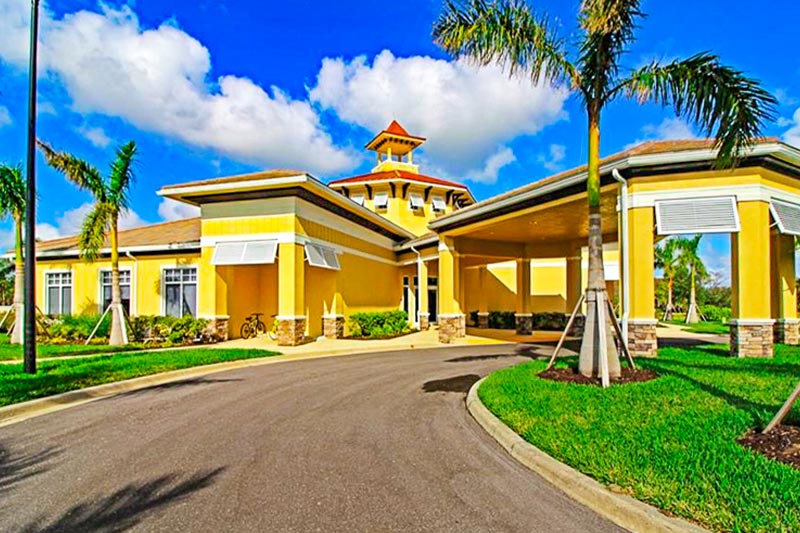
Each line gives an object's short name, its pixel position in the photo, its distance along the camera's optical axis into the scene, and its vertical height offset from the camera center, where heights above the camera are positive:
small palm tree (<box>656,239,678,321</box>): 37.00 +1.45
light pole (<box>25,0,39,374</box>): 10.05 +1.13
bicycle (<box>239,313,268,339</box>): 20.74 -1.92
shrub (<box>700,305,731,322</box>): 37.69 -2.59
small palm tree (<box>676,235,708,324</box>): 33.72 +1.21
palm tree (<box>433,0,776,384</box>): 9.37 +4.06
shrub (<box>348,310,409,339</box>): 21.89 -1.96
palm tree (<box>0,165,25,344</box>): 16.94 +2.52
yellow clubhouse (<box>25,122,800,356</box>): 12.69 +1.23
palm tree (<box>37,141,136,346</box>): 16.42 +2.89
